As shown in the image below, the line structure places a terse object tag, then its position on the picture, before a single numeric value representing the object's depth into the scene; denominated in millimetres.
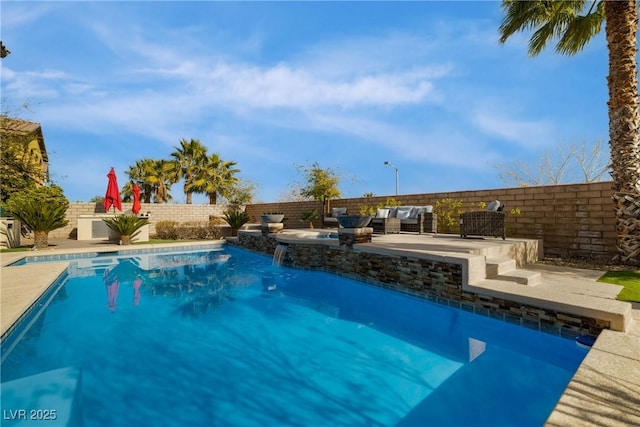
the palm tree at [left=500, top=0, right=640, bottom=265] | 6648
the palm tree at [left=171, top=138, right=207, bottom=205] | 23984
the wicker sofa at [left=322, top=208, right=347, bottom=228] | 14010
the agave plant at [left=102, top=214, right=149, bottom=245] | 12852
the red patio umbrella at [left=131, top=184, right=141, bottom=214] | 15308
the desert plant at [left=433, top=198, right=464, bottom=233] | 10672
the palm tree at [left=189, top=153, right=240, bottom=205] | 23666
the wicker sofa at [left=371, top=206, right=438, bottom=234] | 10375
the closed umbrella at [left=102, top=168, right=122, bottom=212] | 13656
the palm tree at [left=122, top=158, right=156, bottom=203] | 26406
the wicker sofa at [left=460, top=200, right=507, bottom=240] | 7578
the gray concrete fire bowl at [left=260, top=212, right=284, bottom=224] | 11175
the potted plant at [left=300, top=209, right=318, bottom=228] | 15688
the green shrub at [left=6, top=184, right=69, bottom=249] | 10961
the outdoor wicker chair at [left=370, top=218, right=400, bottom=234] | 10288
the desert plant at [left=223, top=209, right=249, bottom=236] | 16156
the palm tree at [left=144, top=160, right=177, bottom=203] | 24188
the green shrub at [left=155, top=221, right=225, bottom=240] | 16297
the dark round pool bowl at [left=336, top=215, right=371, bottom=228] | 7289
